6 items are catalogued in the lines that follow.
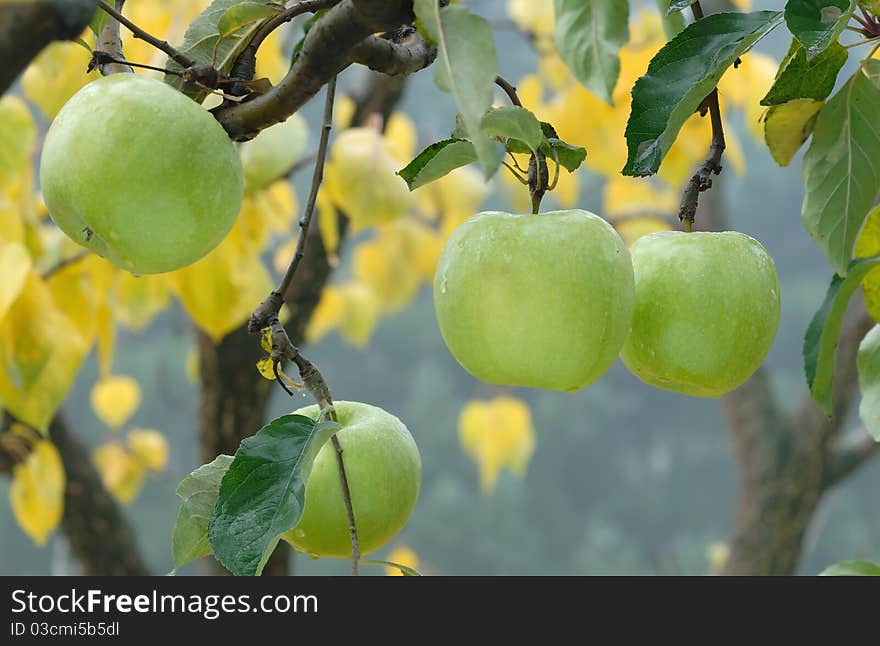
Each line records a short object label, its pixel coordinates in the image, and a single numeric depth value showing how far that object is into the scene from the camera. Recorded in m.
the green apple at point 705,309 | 1.74
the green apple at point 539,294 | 1.71
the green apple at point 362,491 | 1.74
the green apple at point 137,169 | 1.68
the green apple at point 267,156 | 2.51
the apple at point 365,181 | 2.72
